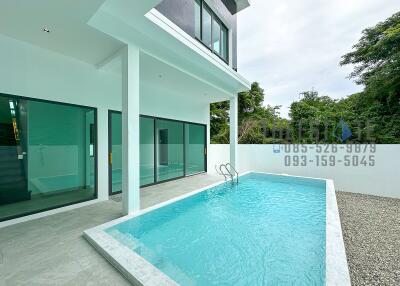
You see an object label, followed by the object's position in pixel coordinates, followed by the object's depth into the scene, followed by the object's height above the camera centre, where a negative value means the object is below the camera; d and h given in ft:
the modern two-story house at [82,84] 10.01 +4.25
